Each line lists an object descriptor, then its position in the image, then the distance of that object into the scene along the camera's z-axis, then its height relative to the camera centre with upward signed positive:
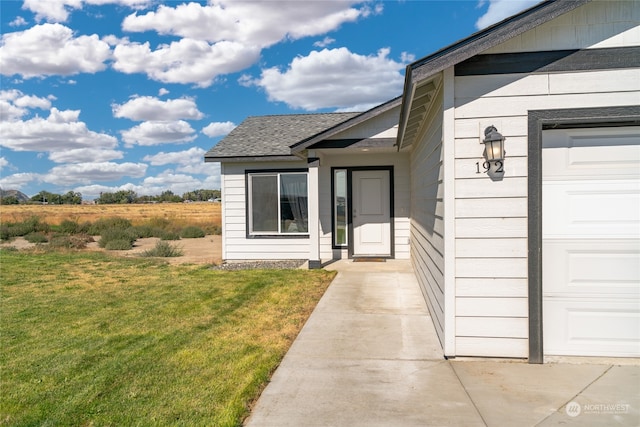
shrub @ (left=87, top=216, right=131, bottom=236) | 19.88 -0.97
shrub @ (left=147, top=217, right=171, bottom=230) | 21.24 -0.95
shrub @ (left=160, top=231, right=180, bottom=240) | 17.73 -1.38
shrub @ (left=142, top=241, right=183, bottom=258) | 12.26 -1.49
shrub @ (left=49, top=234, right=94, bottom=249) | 15.09 -1.42
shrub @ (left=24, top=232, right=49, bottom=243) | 17.01 -1.36
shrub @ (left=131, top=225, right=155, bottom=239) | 18.66 -1.19
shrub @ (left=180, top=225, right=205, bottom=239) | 18.73 -1.32
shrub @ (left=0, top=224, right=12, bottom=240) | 18.50 -1.23
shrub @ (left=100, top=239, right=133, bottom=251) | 14.57 -1.47
